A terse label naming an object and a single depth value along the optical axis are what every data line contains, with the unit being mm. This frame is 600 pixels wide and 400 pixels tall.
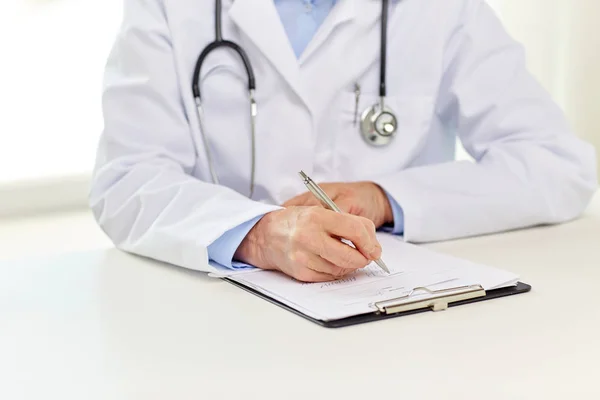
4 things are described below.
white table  1169
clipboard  1297
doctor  1637
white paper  1330
